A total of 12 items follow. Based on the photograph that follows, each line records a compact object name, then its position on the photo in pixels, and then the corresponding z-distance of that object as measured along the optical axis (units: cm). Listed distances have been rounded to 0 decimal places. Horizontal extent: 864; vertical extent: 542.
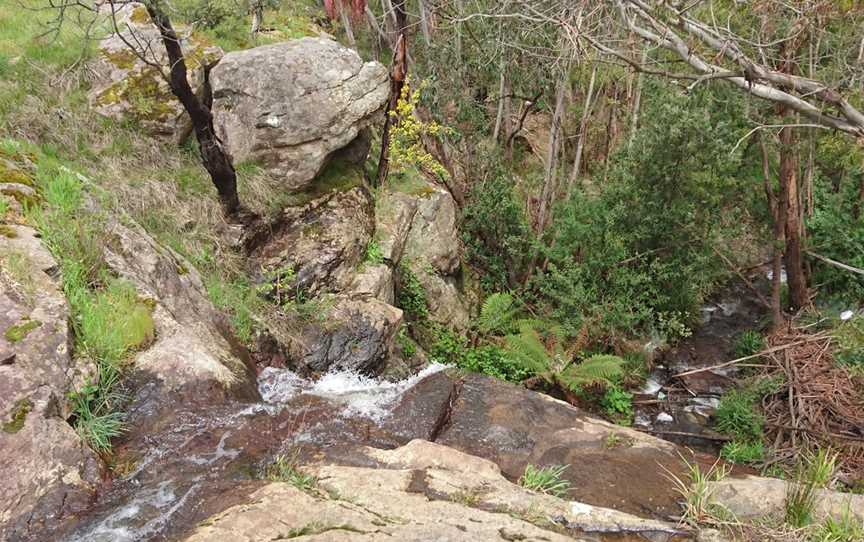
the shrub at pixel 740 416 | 691
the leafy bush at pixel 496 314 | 873
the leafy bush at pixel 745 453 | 645
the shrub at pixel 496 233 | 988
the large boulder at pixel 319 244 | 689
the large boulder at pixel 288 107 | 718
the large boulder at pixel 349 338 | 605
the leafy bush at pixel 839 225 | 921
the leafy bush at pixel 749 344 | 905
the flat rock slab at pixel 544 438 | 430
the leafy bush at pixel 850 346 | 694
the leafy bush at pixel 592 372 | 742
